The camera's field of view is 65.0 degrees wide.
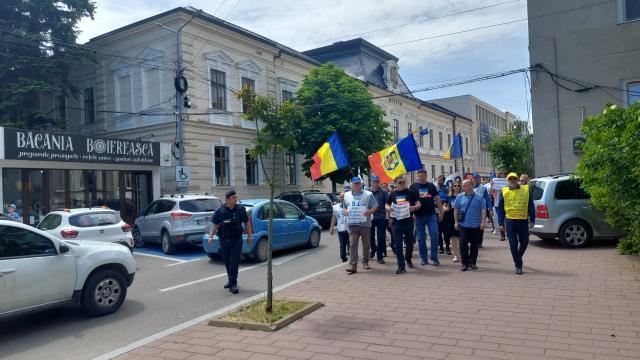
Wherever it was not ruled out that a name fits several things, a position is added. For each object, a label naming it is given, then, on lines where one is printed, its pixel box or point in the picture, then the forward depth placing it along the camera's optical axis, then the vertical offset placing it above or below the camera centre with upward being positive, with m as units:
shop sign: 15.48 +1.81
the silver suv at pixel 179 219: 13.66 -0.62
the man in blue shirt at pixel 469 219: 8.88 -0.60
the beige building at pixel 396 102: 38.44 +7.71
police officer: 8.26 -0.64
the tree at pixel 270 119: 6.52 +0.98
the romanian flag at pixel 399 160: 11.88 +0.68
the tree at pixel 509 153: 29.67 +1.88
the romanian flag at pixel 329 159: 10.78 +0.72
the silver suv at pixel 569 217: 11.24 -0.79
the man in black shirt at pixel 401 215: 9.06 -0.48
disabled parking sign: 18.03 +0.79
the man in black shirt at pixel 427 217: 9.47 -0.55
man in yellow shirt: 8.42 -0.57
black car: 18.97 -0.47
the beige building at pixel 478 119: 62.72 +8.74
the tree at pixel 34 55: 23.53 +7.23
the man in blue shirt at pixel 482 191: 12.27 -0.13
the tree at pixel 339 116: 26.36 +3.98
